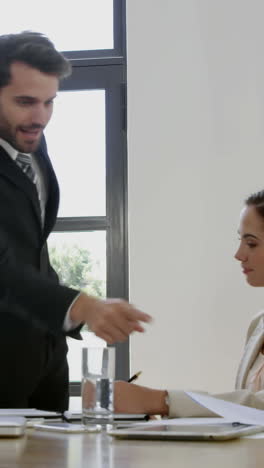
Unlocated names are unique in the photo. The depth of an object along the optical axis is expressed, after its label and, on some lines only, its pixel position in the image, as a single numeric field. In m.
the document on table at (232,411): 1.94
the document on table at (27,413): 2.10
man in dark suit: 2.36
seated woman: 2.36
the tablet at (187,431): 1.71
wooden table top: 1.48
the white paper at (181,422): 1.91
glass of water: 2.02
